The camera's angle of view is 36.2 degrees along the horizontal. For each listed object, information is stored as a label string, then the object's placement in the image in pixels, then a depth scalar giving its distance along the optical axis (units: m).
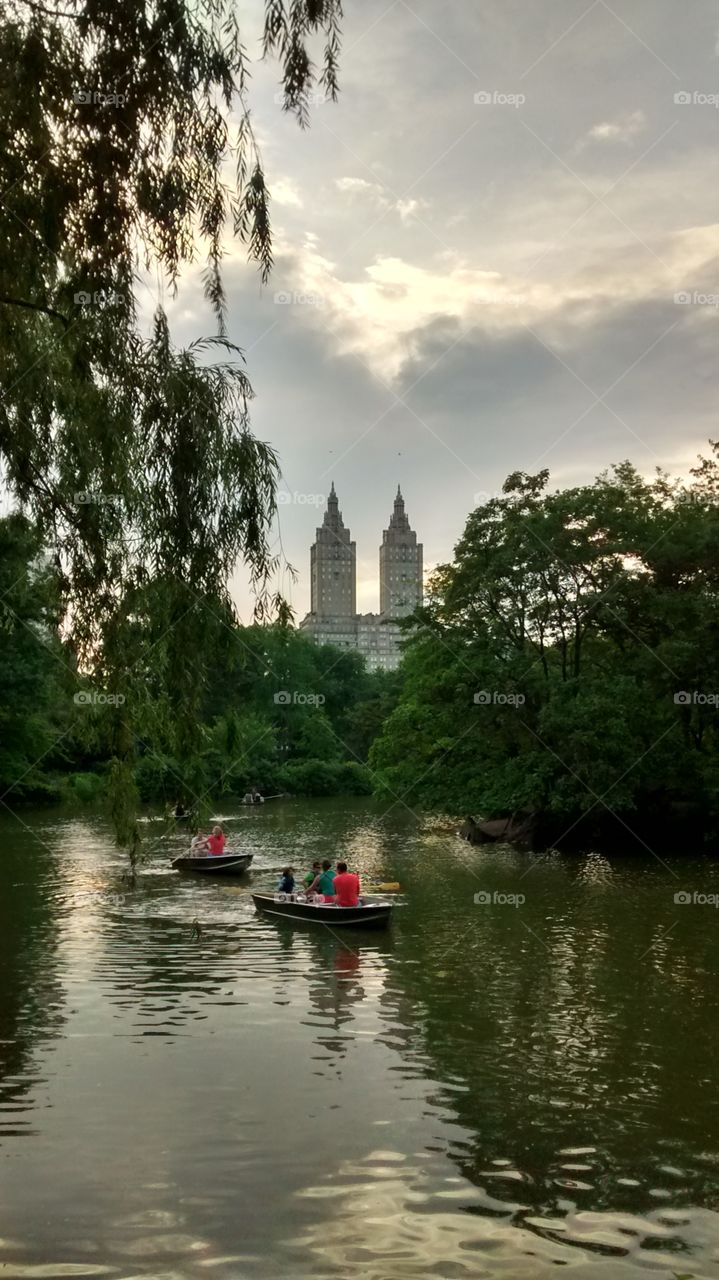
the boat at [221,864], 27.95
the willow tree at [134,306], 8.25
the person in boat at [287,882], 22.58
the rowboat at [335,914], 19.72
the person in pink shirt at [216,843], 29.00
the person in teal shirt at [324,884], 21.27
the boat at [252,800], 58.25
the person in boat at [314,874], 22.38
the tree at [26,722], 46.56
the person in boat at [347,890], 20.17
